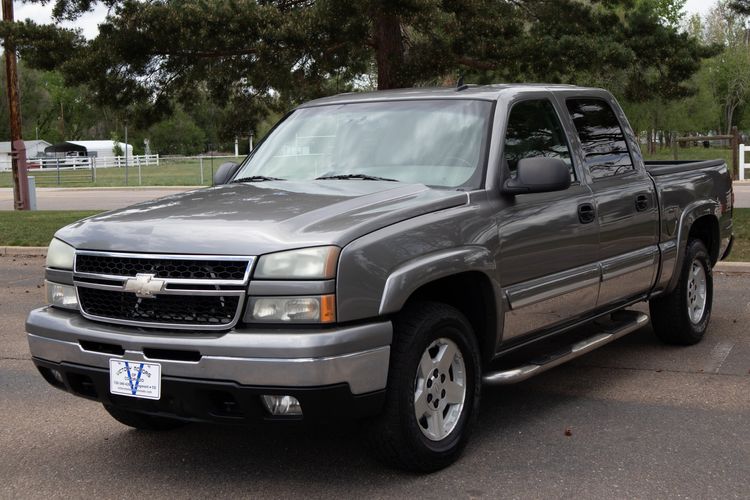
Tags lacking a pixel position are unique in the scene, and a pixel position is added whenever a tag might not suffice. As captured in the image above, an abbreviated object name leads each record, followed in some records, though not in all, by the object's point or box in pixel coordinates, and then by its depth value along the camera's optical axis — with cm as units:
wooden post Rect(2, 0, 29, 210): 2105
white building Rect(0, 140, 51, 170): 9700
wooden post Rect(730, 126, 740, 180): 2731
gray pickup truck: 397
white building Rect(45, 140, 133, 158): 9738
